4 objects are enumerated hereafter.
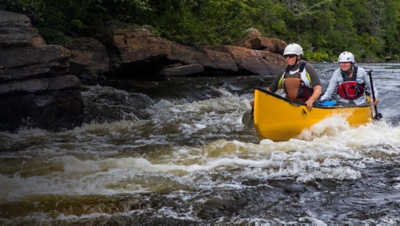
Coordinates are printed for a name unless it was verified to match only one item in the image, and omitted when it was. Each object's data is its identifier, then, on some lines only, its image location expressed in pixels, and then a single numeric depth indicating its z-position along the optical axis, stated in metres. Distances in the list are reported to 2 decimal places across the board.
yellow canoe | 13.55
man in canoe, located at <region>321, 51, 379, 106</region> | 16.14
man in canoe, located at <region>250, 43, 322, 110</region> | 14.86
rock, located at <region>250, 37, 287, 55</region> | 38.03
